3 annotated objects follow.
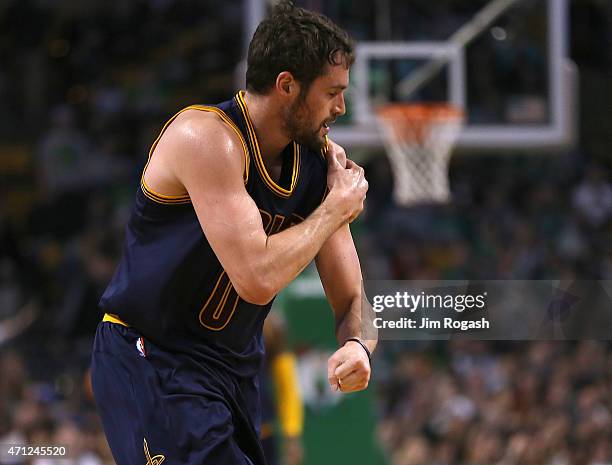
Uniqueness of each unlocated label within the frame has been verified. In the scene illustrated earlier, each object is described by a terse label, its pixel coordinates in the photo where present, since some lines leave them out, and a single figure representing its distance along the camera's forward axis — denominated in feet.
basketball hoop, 48.83
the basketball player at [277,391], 43.11
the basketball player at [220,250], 20.49
